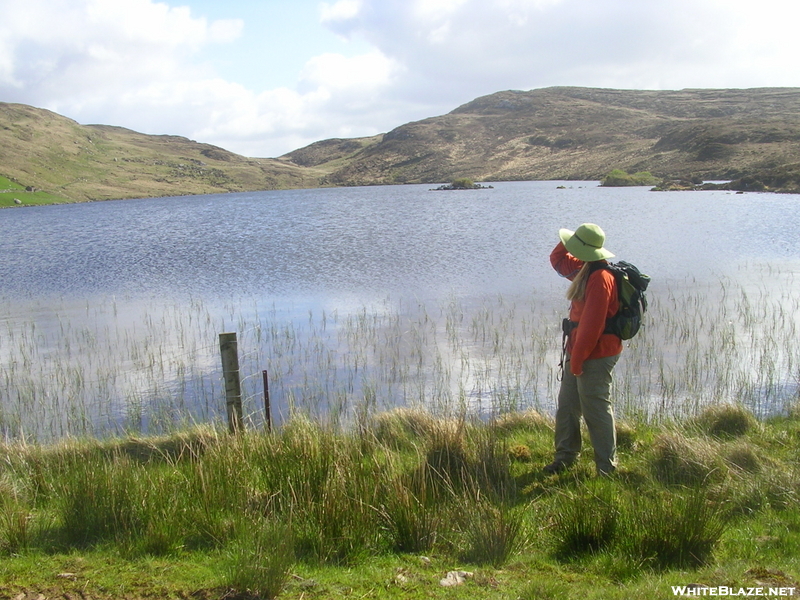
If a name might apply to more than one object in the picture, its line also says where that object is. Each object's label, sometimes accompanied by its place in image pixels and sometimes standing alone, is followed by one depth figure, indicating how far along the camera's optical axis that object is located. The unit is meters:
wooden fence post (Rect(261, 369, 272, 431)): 6.85
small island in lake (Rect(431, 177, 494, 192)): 86.62
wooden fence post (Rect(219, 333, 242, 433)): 6.80
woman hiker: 5.52
